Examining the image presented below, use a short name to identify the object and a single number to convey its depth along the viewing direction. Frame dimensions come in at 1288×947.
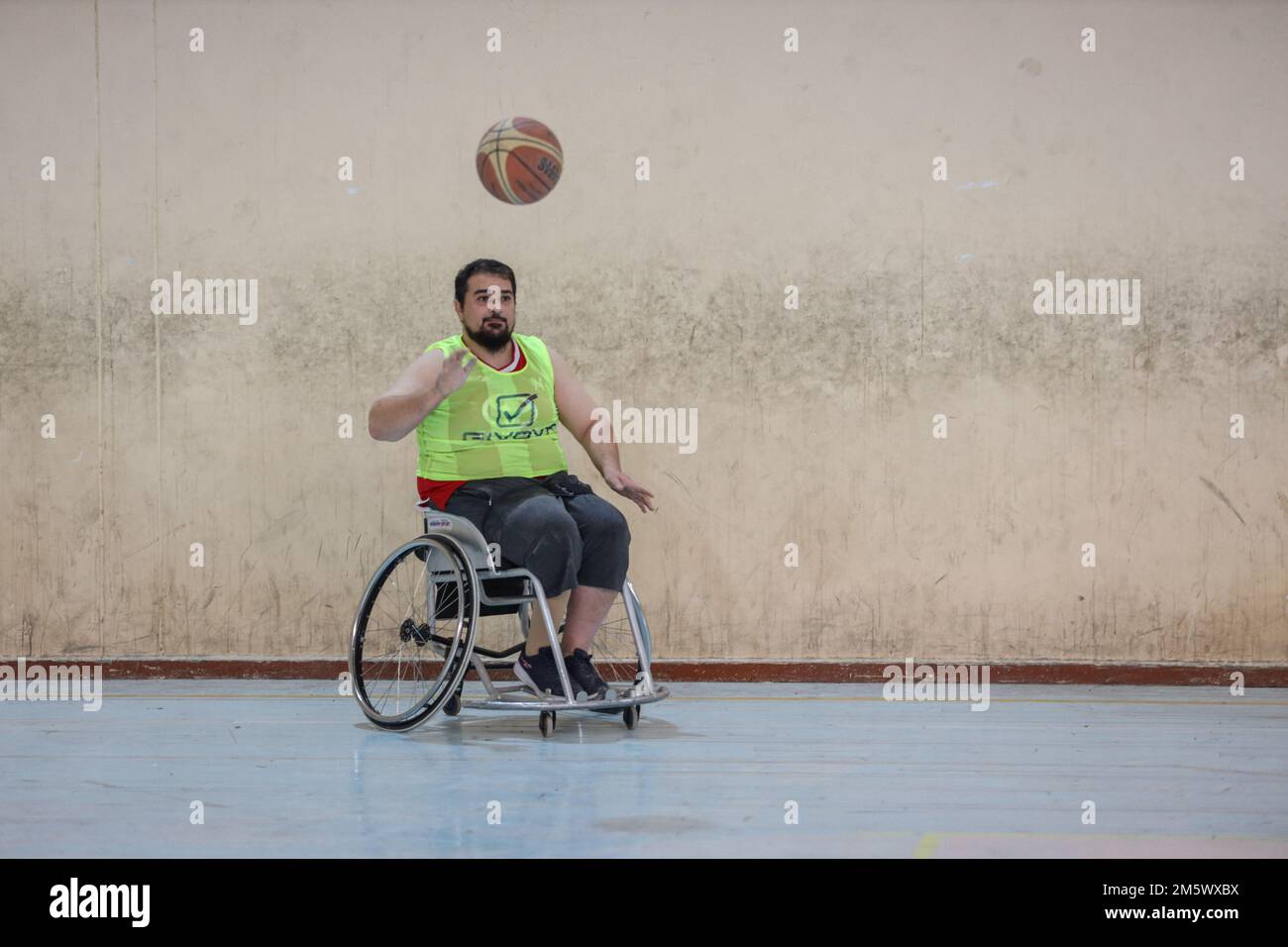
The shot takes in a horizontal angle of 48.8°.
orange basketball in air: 4.33
